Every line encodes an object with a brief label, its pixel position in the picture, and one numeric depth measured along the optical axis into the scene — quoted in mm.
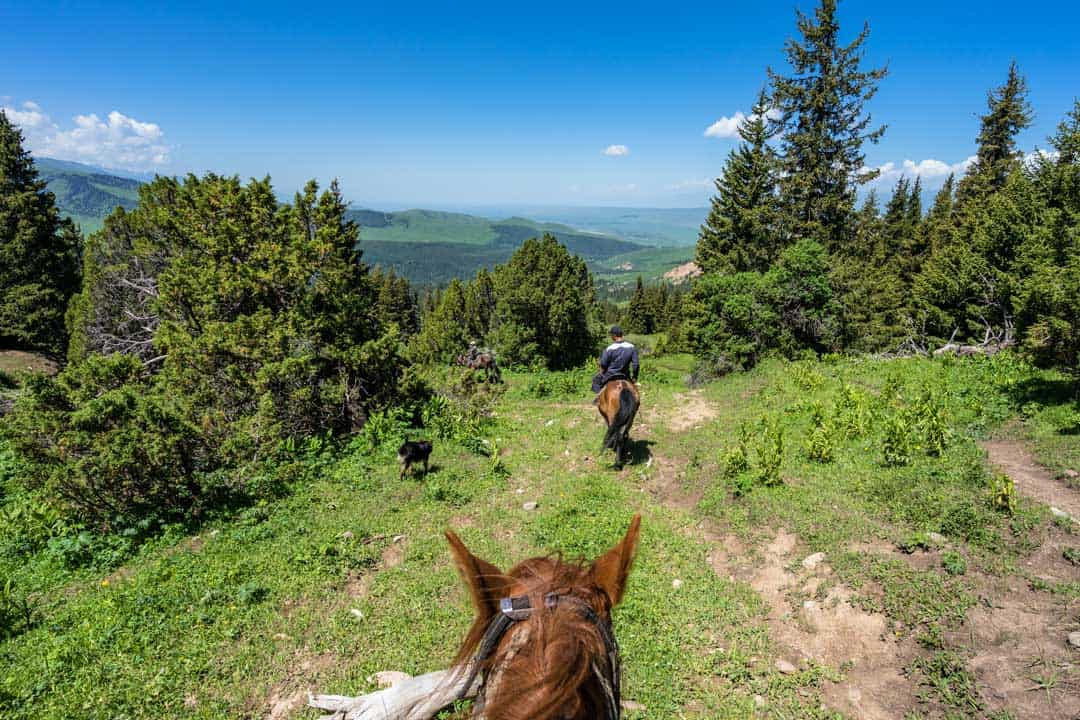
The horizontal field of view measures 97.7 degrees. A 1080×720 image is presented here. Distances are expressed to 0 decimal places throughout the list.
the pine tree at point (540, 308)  28609
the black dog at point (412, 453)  9781
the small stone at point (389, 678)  4785
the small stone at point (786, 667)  4824
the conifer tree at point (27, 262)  26016
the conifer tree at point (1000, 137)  27594
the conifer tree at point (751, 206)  23906
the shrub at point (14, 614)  5445
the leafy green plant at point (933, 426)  7820
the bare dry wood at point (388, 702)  3959
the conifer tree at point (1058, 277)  8220
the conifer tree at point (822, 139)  21547
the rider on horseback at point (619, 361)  9906
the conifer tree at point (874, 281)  19703
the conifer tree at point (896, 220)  41438
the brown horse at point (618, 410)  9485
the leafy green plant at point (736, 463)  8578
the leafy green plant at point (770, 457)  7998
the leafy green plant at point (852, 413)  9380
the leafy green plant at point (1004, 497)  5848
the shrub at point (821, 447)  8602
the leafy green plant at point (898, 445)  7770
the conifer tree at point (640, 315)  74625
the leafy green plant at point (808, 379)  13516
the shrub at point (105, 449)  7598
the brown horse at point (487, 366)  18706
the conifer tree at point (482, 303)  33719
